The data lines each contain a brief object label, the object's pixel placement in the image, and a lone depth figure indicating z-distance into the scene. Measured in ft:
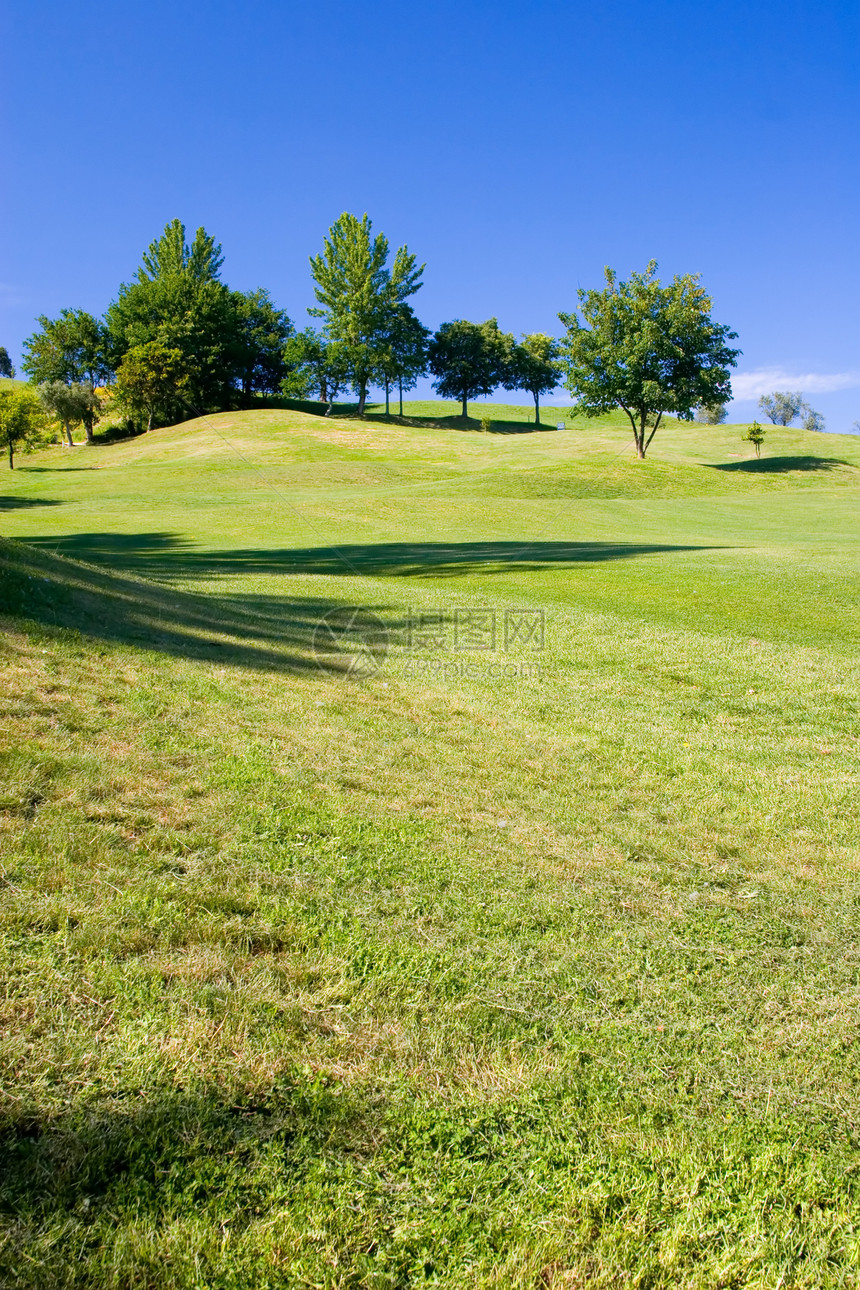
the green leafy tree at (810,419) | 410.93
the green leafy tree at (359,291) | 274.57
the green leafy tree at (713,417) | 400.47
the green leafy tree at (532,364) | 315.37
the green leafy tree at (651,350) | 179.22
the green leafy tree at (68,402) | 201.16
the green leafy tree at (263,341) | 298.56
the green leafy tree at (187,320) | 255.70
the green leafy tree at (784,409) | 410.93
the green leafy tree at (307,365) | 285.84
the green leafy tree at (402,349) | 277.85
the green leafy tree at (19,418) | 170.09
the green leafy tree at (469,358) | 312.91
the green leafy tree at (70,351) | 262.88
